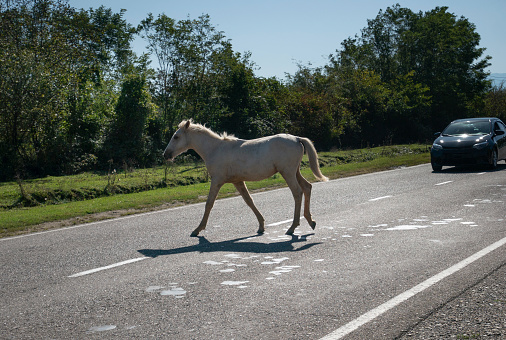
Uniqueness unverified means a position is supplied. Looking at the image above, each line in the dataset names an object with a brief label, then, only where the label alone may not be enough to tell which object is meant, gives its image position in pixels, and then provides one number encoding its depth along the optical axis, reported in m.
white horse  9.70
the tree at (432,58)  49.25
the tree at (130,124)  25.70
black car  19.84
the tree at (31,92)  21.77
